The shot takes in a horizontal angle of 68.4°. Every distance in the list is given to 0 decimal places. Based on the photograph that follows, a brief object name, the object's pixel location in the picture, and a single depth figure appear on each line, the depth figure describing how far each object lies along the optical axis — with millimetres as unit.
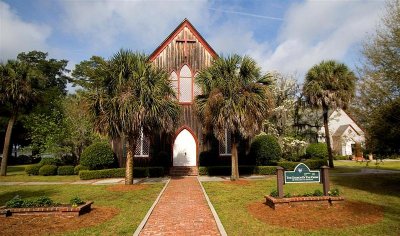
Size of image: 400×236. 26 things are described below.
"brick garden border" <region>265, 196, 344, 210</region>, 11000
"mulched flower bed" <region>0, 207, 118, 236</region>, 8766
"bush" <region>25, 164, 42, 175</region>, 28031
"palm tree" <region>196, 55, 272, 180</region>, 19031
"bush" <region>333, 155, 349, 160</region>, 46000
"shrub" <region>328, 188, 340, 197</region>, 11478
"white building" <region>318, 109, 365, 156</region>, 46075
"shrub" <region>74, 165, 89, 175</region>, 26133
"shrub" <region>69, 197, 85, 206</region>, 10641
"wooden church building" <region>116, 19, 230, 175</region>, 25875
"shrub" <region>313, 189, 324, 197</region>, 11477
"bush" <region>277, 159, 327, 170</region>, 26109
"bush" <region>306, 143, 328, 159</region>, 33094
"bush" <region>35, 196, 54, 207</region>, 10391
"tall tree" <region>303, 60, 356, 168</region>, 27734
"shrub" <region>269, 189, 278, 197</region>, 11716
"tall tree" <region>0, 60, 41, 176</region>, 26734
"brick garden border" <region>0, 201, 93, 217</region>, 10047
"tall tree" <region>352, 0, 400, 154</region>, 14116
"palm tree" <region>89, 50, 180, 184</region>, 17953
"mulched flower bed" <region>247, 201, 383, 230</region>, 9219
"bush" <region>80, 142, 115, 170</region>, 24000
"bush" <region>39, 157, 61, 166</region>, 29531
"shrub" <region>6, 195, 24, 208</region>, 10289
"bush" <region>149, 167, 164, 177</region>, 23703
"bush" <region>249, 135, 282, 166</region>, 25645
